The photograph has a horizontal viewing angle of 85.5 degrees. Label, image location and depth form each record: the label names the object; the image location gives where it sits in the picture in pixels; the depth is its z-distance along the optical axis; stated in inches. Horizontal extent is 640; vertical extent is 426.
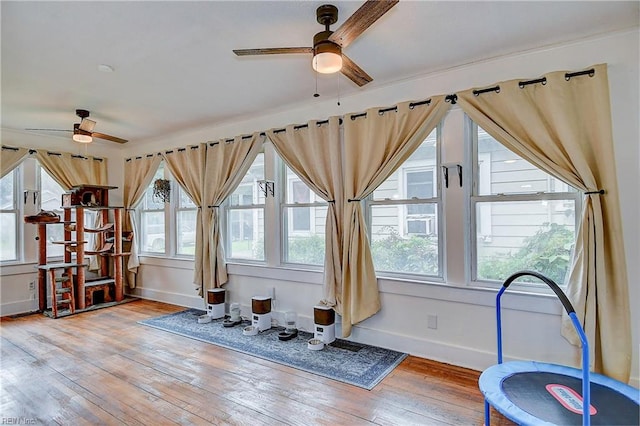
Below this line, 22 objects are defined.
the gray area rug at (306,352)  117.4
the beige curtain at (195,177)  192.4
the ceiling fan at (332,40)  74.2
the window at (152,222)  226.7
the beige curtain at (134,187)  223.1
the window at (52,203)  210.2
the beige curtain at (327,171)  145.9
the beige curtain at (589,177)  95.5
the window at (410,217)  132.0
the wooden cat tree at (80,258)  195.0
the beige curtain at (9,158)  188.9
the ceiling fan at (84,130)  156.1
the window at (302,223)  163.0
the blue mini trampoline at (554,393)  70.0
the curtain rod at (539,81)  101.3
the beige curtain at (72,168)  207.6
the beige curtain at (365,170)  130.6
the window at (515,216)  110.0
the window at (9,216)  194.4
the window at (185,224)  211.6
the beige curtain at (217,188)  180.4
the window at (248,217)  182.9
